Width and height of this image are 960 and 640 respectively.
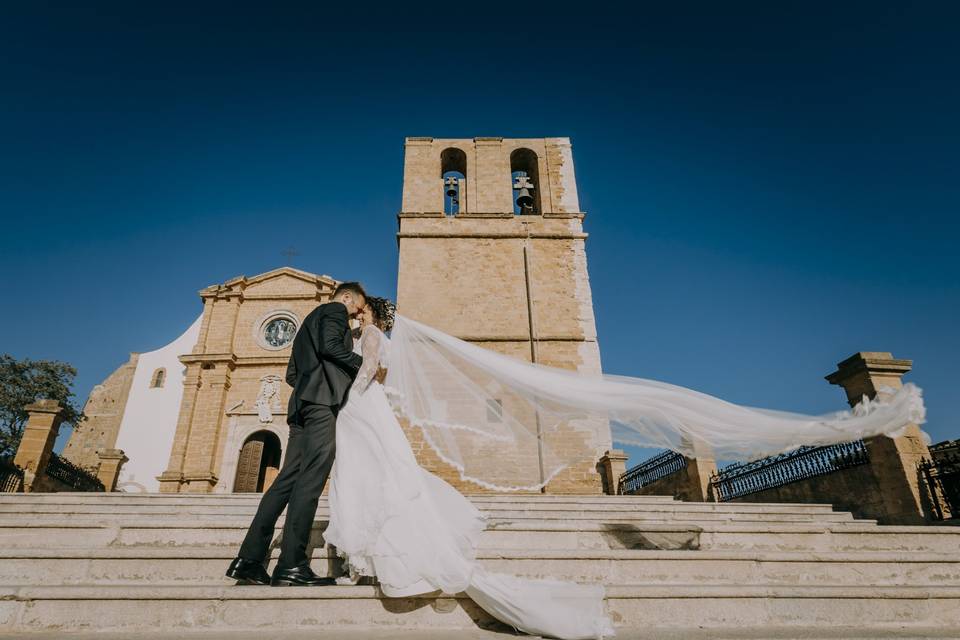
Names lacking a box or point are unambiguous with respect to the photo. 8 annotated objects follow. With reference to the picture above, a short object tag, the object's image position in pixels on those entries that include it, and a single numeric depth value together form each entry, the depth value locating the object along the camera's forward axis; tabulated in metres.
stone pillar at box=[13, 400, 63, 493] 10.17
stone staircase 2.56
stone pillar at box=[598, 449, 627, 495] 11.71
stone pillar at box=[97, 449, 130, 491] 14.48
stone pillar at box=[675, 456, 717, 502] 9.56
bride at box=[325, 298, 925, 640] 2.58
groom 2.83
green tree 23.36
